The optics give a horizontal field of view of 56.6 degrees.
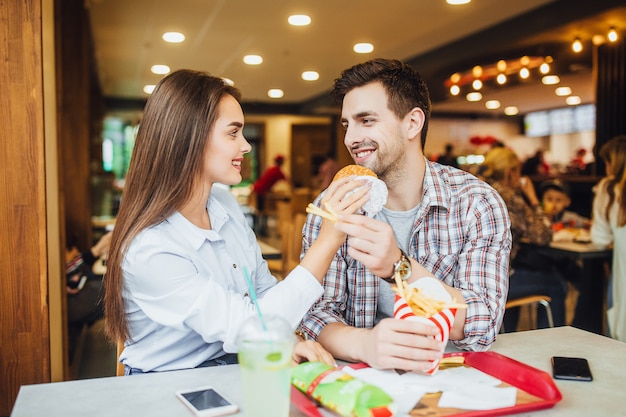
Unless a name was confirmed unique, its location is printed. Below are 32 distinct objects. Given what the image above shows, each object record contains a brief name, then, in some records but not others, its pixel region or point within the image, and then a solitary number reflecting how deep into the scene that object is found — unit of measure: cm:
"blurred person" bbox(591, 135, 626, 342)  378
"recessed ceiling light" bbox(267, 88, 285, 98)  1239
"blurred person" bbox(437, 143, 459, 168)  881
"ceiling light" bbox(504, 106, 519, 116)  1677
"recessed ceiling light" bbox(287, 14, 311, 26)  621
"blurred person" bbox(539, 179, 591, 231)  565
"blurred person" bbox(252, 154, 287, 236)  1175
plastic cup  94
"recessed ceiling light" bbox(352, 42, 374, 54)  768
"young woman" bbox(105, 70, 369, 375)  140
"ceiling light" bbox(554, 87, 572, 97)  1265
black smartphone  128
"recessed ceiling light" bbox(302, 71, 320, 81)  1012
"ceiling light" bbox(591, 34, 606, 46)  655
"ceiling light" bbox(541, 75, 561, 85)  1015
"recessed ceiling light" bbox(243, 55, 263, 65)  859
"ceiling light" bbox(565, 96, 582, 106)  1433
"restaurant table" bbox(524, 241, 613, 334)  438
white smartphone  110
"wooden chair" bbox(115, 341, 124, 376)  161
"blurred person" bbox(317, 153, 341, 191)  980
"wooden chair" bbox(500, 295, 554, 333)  333
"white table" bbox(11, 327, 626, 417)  113
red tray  109
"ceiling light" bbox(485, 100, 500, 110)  1517
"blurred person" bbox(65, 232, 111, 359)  356
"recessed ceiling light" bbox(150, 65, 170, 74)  930
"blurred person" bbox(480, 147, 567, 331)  390
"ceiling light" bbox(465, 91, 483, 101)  1266
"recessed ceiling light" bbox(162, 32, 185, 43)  711
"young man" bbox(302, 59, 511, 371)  157
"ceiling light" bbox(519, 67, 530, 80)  857
